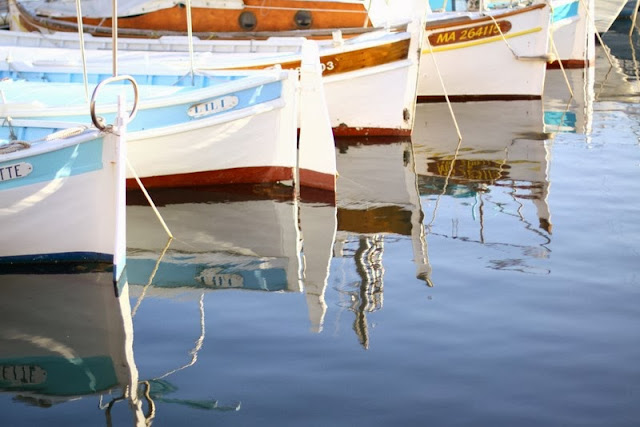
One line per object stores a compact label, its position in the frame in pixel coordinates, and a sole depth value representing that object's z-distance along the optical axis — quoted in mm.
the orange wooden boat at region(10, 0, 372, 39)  17672
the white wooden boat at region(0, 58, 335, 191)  11656
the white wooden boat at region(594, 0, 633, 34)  28828
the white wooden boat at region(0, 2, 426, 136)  14984
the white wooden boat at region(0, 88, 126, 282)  8906
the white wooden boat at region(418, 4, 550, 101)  18328
